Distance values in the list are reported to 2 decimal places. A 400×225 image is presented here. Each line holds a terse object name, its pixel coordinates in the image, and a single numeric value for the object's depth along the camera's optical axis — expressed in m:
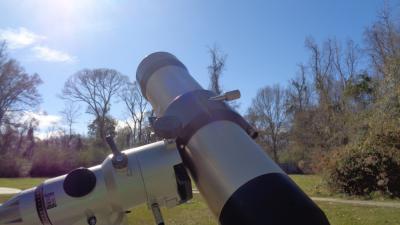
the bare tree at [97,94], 48.94
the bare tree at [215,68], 36.98
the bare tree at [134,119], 49.67
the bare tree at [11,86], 37.84
